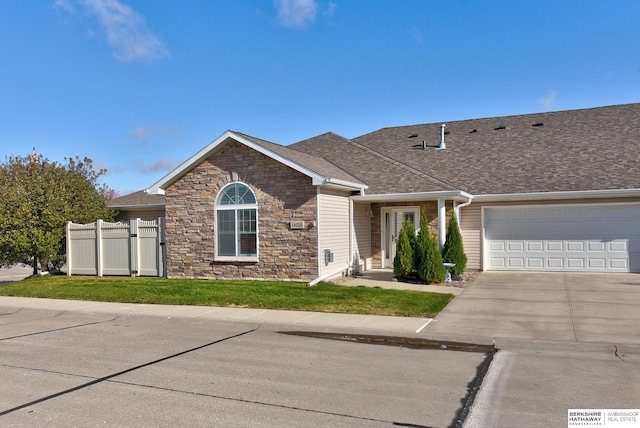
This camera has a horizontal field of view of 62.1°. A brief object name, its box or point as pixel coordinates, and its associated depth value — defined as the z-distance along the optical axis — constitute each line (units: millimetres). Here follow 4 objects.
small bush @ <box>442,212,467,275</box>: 16406
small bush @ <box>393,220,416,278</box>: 15484
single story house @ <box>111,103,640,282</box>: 15711
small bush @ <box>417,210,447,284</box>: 15219
